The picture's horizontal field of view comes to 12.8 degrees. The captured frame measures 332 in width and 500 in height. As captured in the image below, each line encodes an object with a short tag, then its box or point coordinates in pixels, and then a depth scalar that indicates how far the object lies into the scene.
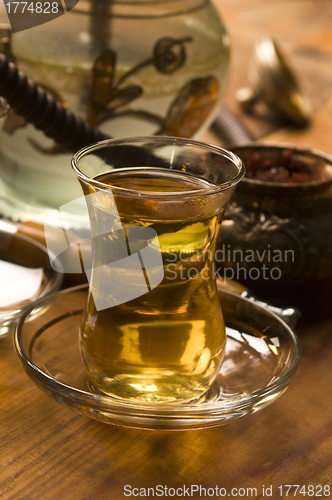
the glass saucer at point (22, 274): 0.58
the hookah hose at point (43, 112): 0.59
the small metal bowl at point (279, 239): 0.60
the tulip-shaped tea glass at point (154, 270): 0.50
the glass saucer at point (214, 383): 0.50
